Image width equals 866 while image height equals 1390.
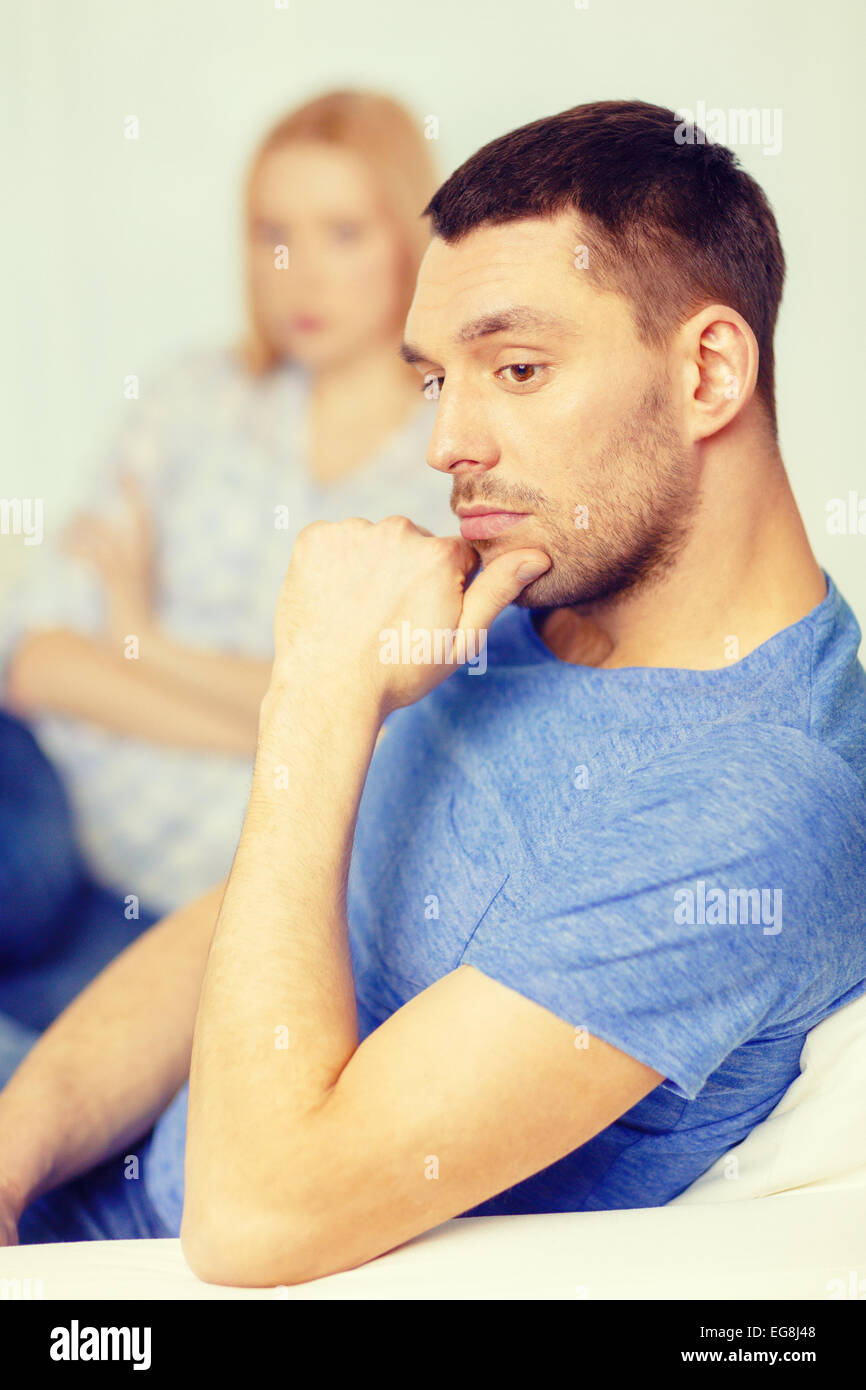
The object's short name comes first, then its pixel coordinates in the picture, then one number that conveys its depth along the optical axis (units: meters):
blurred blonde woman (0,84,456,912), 2.64
